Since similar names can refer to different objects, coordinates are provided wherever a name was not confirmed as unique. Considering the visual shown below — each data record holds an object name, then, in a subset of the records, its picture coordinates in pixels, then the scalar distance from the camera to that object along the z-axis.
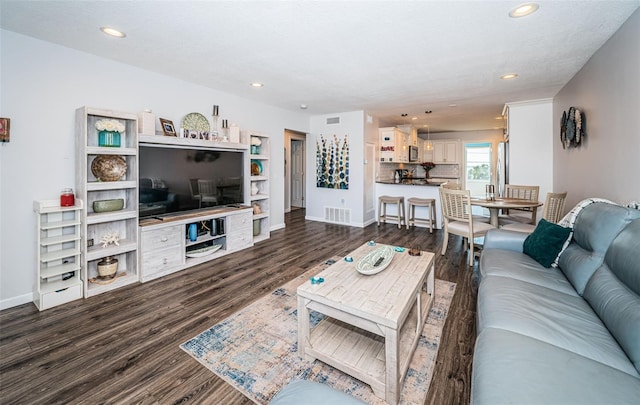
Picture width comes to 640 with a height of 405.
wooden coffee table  1.52
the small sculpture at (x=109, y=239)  3.02
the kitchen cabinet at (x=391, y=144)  6.62
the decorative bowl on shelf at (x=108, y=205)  2.95
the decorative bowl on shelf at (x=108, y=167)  2.97
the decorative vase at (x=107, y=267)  2.92
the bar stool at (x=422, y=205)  5.57
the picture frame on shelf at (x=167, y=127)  3.56
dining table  3.68
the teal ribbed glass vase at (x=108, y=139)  2.96
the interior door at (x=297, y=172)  8.42
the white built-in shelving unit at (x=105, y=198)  2.77
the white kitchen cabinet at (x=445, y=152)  9.34
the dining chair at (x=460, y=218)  3.70
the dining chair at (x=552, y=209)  3.46
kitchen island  5.84
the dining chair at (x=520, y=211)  4.23
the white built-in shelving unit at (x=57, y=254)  2.54
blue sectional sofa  1.04
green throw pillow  2.27
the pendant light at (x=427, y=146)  8.04
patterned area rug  1.62
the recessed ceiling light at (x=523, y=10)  2.09
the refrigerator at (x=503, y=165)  5.46
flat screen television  3.29
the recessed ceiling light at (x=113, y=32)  2.46
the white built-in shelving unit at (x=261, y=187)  4.78
